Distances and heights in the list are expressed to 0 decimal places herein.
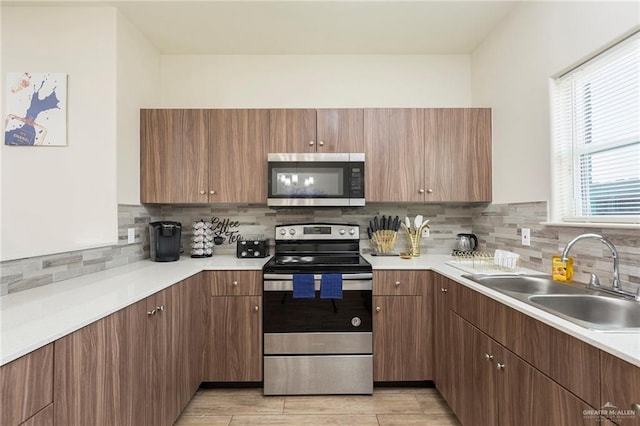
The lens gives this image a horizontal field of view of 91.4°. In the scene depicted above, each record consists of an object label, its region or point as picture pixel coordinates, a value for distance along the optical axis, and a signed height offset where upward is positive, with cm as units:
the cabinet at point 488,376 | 104 -68
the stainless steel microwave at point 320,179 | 244 +30
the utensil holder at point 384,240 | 269 -20
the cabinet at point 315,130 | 248 +70
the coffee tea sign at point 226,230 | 280 -11
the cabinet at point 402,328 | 220 -79
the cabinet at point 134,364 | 102 -61
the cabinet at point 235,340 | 218 -85
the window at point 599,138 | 140 +39
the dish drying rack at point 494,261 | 195 -31
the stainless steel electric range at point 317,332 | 215 -80
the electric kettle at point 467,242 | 264 -22
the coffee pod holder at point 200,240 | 259 -18
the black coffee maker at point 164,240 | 233 -17
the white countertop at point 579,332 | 80 -35
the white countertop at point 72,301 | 91 -34
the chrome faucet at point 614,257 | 131 -18
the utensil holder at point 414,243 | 269 -23
